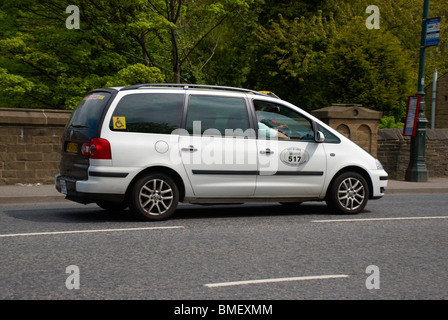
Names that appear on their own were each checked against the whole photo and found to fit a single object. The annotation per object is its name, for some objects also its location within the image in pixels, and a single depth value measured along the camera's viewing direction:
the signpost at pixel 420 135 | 16.25
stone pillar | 16.25
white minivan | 7.98
